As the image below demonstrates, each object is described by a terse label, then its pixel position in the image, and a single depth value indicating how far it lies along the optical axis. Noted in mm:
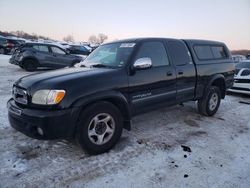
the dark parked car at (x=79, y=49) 19440
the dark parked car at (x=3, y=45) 17930
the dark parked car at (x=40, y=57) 9995
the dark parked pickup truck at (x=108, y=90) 2525
